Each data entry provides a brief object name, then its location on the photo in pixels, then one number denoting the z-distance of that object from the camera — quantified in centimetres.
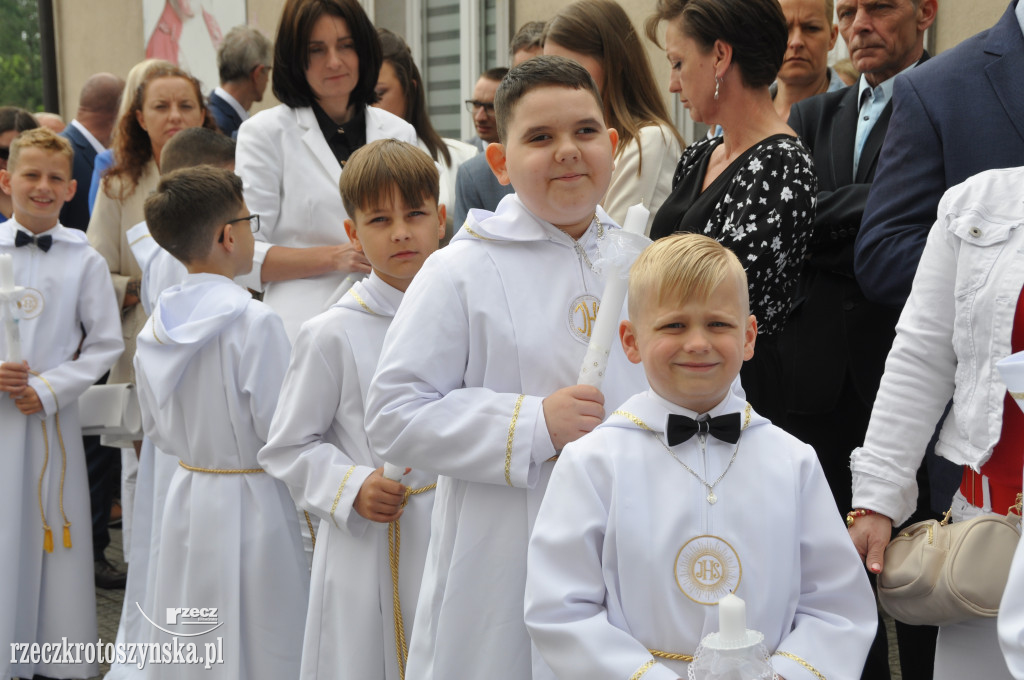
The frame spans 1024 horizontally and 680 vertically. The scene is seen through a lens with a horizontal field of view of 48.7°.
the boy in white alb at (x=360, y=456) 302
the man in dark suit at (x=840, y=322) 330
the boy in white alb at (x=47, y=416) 454
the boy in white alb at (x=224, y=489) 364
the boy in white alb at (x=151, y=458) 448
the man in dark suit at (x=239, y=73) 644
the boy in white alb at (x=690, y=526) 200
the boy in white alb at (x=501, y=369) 239
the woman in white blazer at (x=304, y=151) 404
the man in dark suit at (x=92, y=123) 713
